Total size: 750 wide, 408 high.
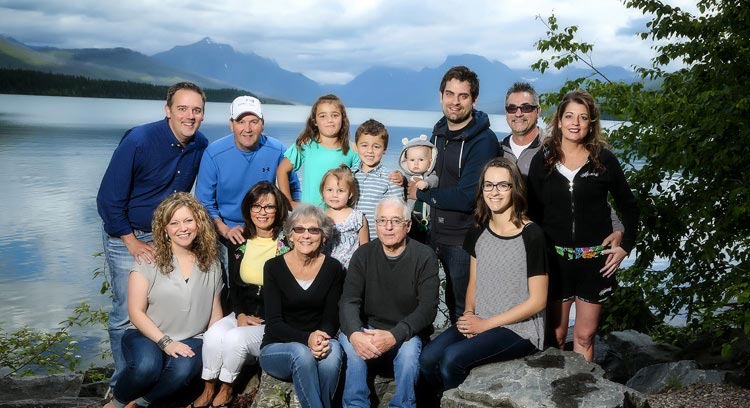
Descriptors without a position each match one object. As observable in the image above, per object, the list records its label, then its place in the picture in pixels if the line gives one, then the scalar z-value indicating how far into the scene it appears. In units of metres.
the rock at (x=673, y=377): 5.87
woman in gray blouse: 4.56
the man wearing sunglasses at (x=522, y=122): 5.13
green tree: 6.46
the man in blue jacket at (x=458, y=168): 4.62
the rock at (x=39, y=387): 7.59
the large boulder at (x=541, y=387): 3.85
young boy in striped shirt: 4.99
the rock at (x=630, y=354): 7.86
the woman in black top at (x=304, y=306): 4.31
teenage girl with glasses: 4.21
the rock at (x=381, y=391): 4.70
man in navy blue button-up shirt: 4.94
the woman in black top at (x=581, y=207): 4.38
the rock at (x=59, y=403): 5.71
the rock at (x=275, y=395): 4.45
